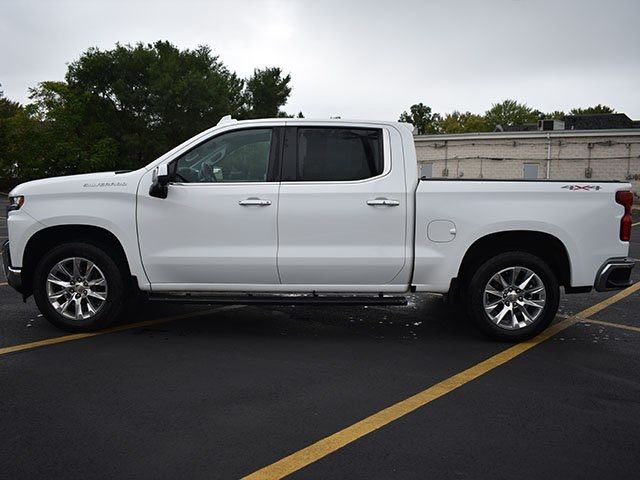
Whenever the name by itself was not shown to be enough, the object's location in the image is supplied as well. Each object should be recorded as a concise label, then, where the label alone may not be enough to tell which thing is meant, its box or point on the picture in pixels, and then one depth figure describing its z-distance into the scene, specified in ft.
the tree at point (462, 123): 301.63
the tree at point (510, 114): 327.02
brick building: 124.88
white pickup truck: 18.29
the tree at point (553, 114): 340.55
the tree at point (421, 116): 357.20
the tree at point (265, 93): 235.40
